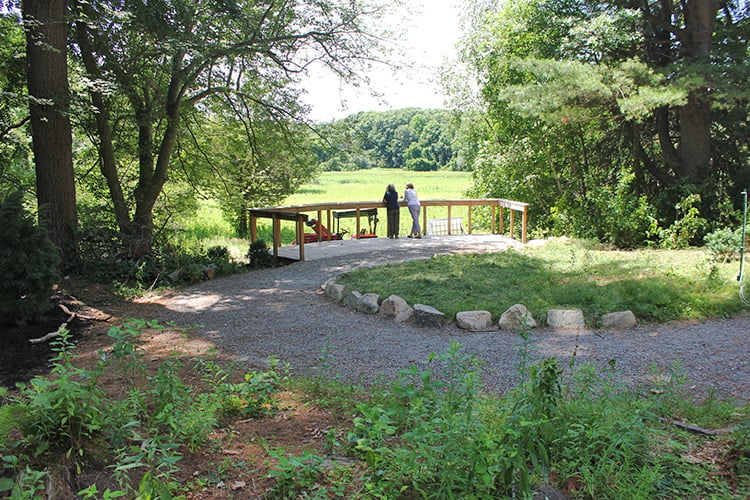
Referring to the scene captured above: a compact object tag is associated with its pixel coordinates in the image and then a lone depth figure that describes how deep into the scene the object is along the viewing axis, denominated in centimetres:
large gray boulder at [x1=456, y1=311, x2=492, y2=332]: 657
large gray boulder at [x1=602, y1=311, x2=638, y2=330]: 651
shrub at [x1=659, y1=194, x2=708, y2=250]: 1194
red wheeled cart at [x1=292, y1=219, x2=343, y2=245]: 1494
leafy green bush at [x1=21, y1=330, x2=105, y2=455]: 279
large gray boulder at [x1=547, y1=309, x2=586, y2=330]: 652
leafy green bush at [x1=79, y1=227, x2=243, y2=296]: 960
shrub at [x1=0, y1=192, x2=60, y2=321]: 668
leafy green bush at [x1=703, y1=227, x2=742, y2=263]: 953
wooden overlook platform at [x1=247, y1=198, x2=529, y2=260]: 1194
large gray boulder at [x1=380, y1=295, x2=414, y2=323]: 709
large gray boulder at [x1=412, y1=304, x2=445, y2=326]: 677
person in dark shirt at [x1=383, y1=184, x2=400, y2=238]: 1445
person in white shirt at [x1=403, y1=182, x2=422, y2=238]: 1460
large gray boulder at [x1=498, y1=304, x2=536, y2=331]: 651
